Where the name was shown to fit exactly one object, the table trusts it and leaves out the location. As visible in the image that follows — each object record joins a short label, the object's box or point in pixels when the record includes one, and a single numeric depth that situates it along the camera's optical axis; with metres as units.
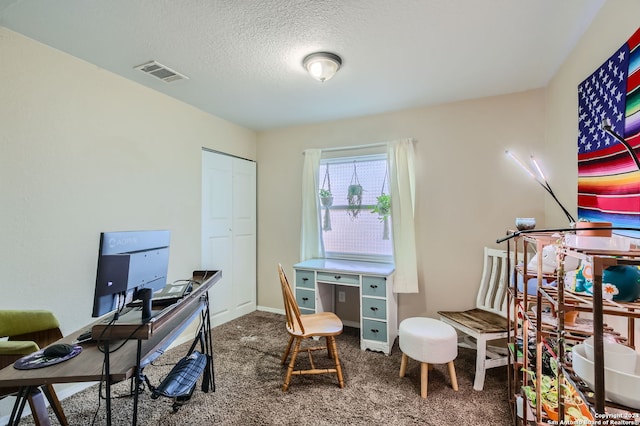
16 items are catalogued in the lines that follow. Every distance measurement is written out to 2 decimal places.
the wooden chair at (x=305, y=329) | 2.15
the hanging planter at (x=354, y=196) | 3.37
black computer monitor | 1.31
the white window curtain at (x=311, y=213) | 3.48
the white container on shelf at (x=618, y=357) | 0.91
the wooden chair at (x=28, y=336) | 1.45
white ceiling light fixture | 2.04
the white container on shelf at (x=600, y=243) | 0.93
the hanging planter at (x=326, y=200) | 3.49
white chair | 2.15
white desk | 2.72
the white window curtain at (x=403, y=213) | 2.93
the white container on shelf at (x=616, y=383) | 0.77
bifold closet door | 3.27
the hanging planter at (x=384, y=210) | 3.18
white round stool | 2.06
